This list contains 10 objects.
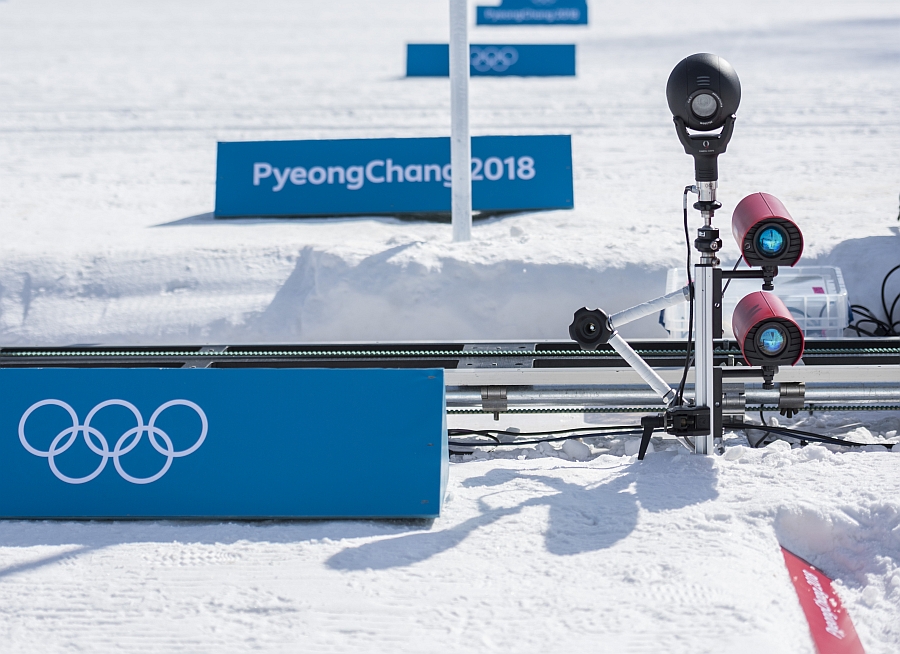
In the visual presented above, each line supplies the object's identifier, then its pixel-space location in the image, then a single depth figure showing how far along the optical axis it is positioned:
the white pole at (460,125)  14.65
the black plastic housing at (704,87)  7.85
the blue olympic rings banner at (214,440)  7.86
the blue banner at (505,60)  33.06
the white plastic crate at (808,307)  11.98
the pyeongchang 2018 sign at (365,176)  18.05
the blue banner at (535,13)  47.87
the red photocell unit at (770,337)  8.05
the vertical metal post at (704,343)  8.35
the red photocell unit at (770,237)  7.95
